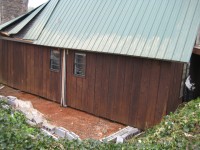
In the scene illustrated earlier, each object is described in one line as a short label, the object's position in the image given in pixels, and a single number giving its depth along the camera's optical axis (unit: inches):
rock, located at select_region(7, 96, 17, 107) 356.2
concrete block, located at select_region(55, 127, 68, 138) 266.7
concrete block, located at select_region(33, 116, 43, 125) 298.7
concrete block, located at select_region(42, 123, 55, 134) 278.8
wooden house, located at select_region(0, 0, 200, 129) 275.6
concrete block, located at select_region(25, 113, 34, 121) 308.5
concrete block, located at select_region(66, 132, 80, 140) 255.4
